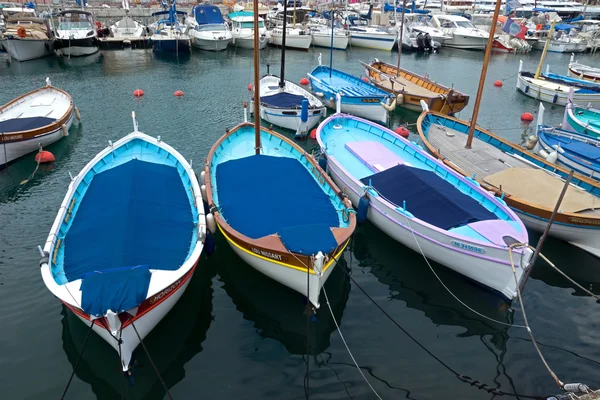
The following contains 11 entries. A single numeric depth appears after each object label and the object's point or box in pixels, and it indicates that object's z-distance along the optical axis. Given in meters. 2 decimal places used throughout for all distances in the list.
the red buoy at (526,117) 33.28
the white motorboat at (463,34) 65.56
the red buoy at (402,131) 28.39
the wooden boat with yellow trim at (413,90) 30.95
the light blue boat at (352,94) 30.03
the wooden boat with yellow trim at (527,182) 15.86
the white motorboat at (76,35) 50.97
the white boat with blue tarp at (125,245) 10.12
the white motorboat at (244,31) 60.28
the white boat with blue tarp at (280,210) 12.09
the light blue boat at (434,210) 13.55
